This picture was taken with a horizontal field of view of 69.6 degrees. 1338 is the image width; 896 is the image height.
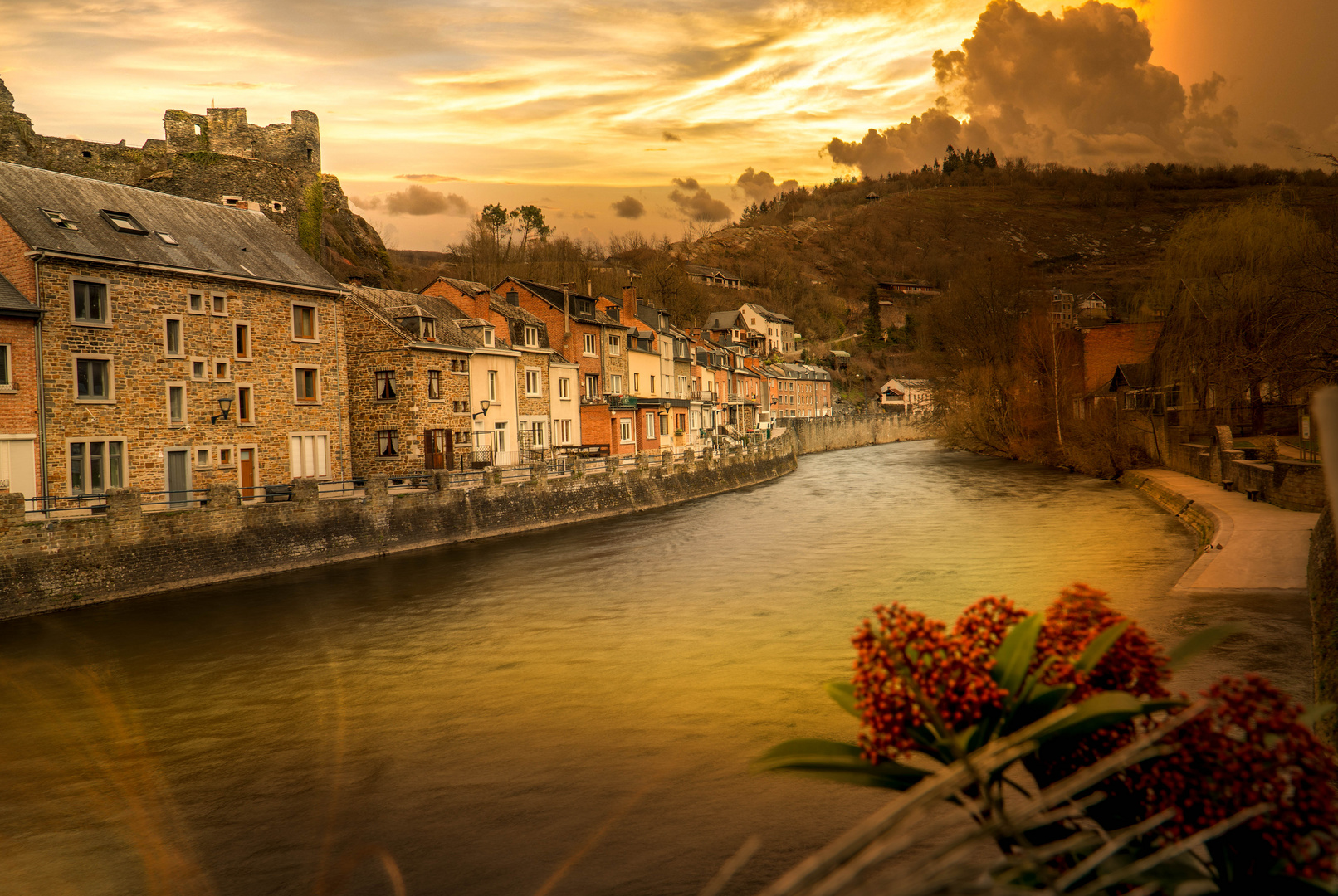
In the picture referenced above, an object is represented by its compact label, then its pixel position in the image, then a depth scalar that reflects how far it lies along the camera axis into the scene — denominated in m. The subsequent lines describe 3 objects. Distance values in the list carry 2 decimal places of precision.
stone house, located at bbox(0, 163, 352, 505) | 27.19
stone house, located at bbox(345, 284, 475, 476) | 39.44
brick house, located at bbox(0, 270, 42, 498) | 25.41
